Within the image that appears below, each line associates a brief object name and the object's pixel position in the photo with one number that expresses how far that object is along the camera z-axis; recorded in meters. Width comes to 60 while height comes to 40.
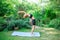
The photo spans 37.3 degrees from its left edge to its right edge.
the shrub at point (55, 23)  4.73
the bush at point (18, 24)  4.51
